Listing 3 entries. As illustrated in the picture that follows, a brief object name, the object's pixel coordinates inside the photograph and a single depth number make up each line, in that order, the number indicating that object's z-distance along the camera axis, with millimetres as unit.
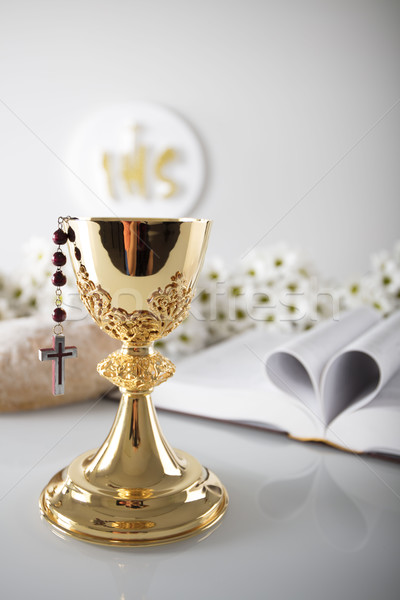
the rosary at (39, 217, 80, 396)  671
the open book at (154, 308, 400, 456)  809
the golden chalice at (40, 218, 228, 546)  598
